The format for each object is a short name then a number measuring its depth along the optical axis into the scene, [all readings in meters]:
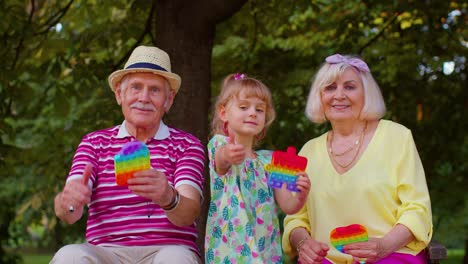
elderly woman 3.26
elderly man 3.09
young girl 3.33
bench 3.26
